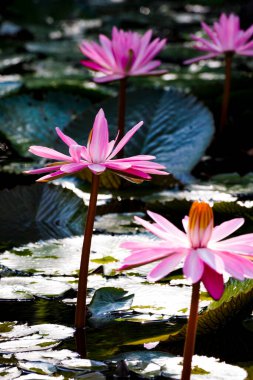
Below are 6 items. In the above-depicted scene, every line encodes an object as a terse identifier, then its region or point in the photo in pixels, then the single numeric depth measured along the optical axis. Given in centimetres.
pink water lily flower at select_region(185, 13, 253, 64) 431
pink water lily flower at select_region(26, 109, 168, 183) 310
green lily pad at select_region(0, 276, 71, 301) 328
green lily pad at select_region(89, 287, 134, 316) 324
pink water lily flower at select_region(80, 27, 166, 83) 383
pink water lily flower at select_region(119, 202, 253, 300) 288
